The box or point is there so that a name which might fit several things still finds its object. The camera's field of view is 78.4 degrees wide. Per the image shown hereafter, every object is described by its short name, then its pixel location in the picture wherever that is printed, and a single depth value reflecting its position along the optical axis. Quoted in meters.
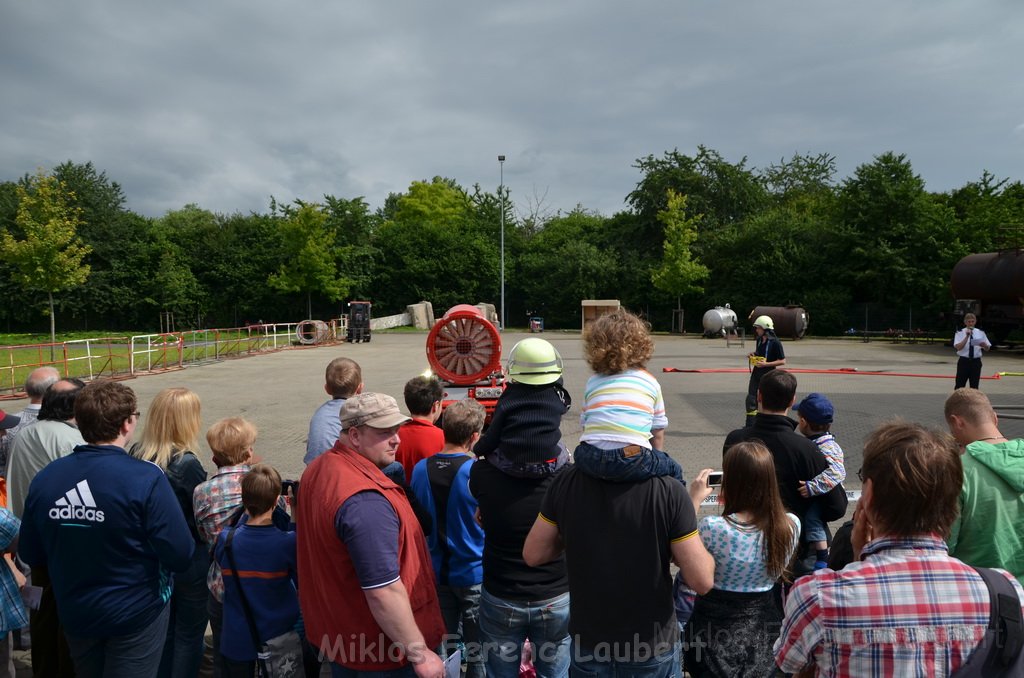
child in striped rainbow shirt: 2.12
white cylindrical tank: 32.88
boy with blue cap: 3.40
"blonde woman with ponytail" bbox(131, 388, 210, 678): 3.16
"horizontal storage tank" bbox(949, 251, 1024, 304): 21.62
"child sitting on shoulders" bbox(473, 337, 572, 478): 2.59
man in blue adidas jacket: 2.55
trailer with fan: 7.64
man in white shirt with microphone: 10.88
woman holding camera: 2.55
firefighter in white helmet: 7.93
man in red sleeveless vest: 2.09
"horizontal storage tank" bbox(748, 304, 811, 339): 30.06
